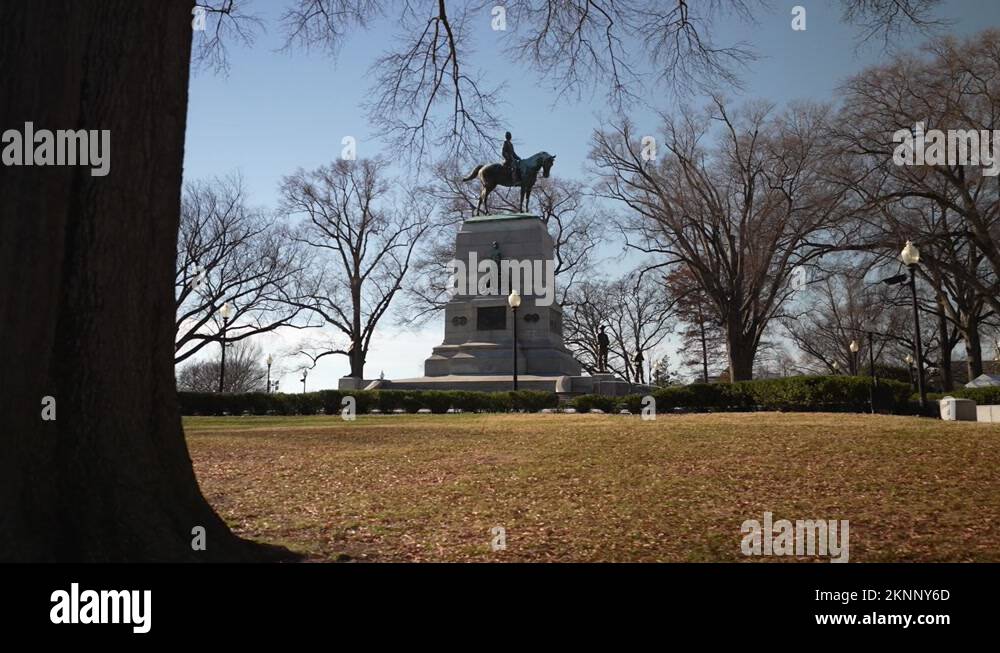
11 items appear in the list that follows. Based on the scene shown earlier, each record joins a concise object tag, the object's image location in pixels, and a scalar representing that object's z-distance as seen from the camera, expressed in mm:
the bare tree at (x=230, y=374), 76688
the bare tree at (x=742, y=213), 26203
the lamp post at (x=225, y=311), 27188
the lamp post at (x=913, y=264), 15633
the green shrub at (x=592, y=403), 20172
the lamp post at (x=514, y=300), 21797
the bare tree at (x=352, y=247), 41312
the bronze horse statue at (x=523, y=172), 30641
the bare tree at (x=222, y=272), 35500
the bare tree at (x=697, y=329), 42469
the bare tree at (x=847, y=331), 36875
